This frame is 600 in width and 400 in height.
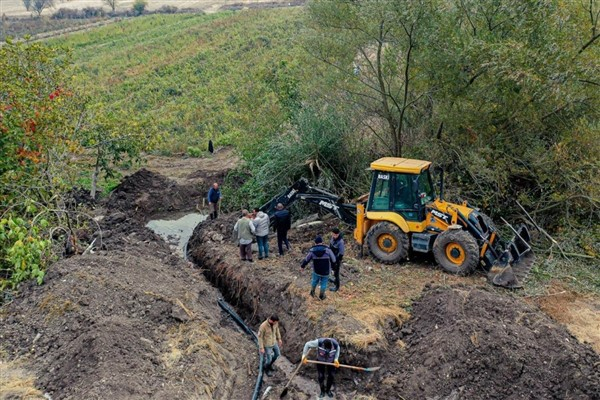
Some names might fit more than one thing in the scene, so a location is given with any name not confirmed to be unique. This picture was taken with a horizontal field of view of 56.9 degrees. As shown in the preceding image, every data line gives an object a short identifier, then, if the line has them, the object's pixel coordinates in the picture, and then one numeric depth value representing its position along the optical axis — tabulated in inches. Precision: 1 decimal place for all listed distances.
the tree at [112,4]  2952.8
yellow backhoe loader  493.7
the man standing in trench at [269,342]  405.1
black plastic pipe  395.7
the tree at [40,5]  3080.7
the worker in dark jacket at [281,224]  558.3
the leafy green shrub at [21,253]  469.5
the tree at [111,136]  748.6
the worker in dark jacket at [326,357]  377.1
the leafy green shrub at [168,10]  2618.1
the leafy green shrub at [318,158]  680.4
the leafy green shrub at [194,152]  1065.5
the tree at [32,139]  540.0
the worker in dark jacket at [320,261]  448.8
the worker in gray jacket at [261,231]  546.0
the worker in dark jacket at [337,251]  477.4
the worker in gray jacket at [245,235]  544.4
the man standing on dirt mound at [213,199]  707.4
